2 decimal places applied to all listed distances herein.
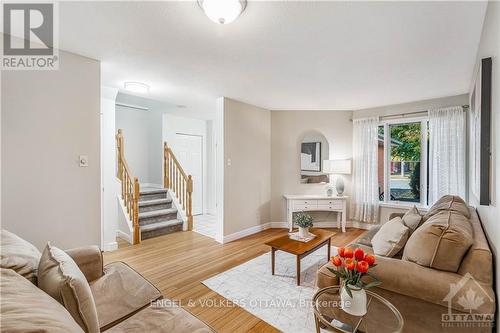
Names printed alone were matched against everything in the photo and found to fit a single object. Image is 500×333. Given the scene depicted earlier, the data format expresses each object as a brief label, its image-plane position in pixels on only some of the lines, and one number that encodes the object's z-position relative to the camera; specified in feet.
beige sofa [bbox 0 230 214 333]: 2.46
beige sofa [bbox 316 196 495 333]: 4.28
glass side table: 4.40
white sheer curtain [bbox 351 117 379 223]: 14.78
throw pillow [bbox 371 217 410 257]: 6.64
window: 13.67
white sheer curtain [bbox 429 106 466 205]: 11.96
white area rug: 6.66
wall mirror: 16.25
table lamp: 15.16
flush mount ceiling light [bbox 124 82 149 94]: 10.53
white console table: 14.88
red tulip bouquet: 4.04
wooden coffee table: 8.23
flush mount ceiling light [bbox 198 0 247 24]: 5.03
